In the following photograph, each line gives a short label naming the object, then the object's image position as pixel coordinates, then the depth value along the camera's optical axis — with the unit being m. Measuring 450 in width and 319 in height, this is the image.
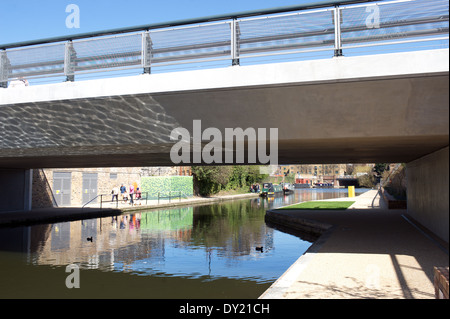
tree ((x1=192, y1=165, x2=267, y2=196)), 39.97
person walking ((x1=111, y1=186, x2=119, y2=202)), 26.58
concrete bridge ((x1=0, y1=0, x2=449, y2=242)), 6.40
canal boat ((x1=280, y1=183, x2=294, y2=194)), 53.78
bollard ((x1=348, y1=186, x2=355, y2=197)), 35.91
